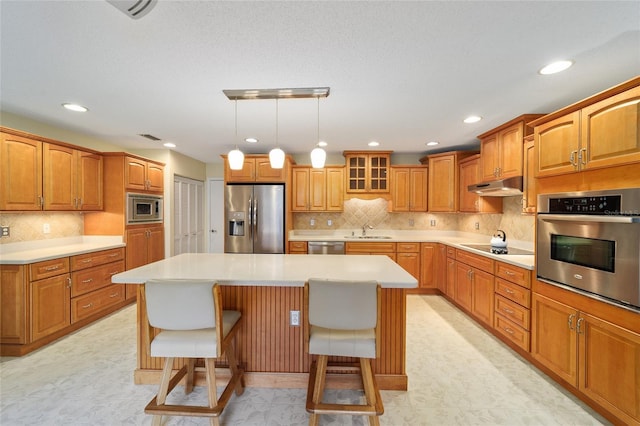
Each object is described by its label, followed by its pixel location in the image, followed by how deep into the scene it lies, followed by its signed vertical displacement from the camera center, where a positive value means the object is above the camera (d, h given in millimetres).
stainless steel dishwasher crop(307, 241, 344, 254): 4293 -569
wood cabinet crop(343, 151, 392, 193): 4562 +679
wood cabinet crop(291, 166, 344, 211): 4586 +401
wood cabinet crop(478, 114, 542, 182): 2803 +728
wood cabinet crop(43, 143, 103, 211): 2924 +391
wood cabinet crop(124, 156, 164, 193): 3650 +532
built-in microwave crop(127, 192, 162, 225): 3695 +43
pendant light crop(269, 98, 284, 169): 2076 +424
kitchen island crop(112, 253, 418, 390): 1988 -946
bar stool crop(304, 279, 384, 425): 1462 -712
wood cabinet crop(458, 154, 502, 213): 3635 +219
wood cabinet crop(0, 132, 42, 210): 2523 +384
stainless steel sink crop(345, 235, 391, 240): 4398 -451
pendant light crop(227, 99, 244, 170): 2145 +426
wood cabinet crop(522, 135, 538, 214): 2680 +318
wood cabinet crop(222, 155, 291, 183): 4223 +624
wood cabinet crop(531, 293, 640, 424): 1554 -973
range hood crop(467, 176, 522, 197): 2836 +277
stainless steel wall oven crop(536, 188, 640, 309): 1558 -212
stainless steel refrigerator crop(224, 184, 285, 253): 4172 -141
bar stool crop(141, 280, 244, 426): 1495 -695
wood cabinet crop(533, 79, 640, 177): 1590 +533
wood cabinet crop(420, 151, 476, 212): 4188 +493
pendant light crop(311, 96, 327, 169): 2092 +434
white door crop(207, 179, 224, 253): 5828 -110
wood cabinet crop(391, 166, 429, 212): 4547 +399
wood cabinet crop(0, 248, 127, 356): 2430 -894
